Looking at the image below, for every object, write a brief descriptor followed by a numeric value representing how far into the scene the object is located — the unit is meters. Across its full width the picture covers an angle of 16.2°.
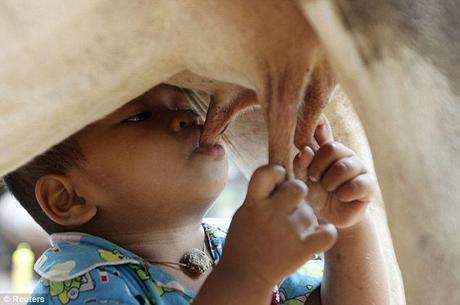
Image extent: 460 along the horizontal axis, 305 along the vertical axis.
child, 1.26
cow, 1.02
